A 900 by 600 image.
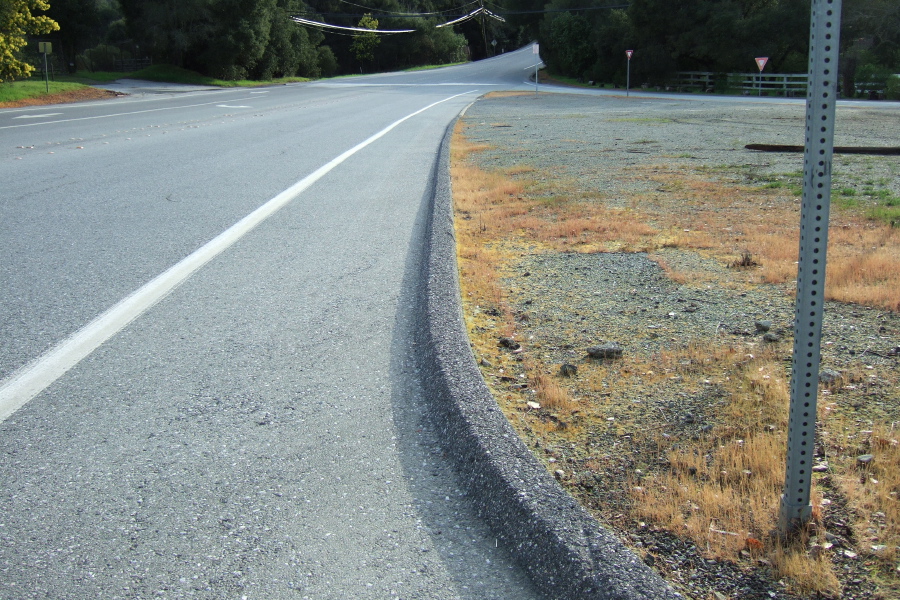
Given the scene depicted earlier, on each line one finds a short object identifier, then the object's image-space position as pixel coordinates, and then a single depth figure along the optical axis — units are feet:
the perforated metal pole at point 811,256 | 7.05
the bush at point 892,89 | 117.29
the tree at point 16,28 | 97.71
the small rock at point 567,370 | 12.77
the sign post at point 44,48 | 105.37
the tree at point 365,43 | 282.77
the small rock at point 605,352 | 13.49
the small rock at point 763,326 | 14.56
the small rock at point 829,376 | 12.15
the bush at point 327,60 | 257.55
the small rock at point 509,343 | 14.08
